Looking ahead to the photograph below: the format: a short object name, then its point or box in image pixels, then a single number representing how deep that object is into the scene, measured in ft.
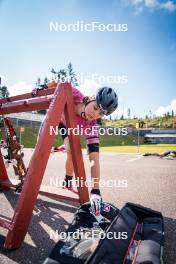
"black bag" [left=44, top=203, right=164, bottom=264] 6.68
